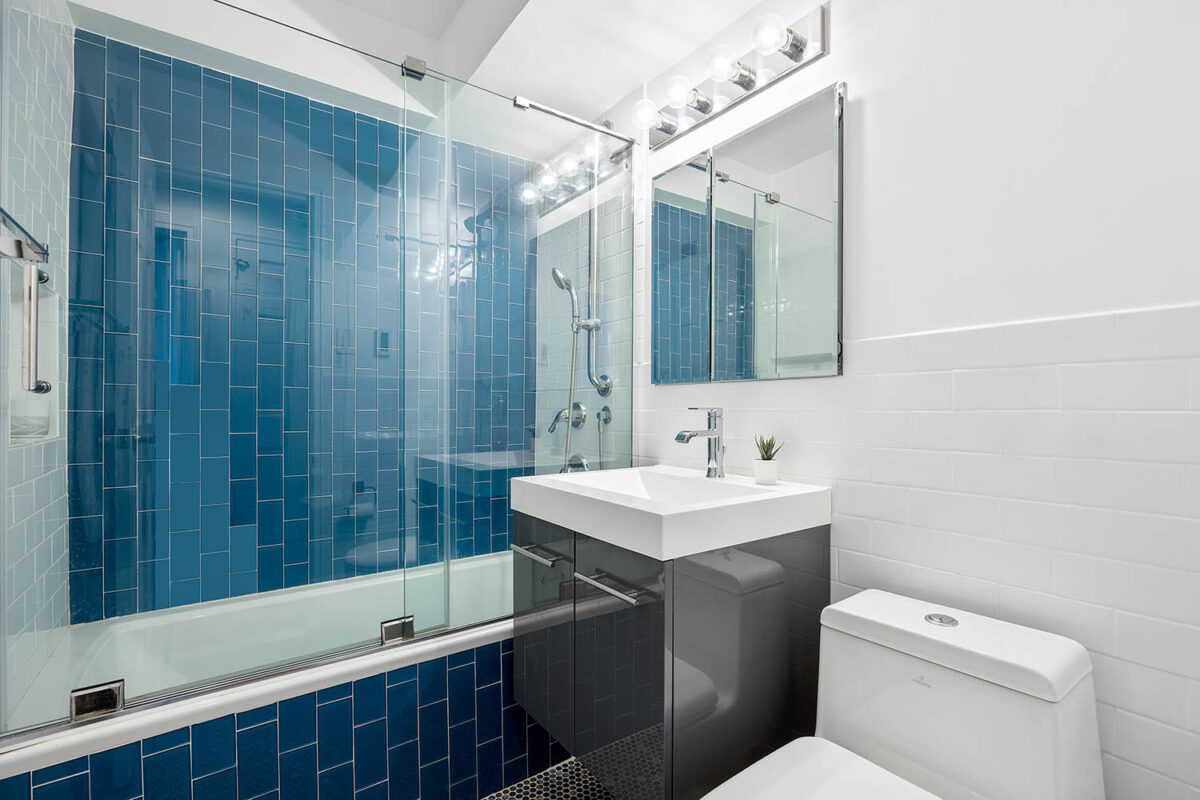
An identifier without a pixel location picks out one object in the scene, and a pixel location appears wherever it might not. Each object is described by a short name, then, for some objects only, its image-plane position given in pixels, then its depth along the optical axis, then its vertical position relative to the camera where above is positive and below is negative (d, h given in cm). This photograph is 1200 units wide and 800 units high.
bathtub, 138 -70
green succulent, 152 -15
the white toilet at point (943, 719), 87 -57
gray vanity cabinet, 116 -62
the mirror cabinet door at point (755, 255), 145 +44
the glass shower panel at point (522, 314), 175 +29
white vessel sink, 115 -28
